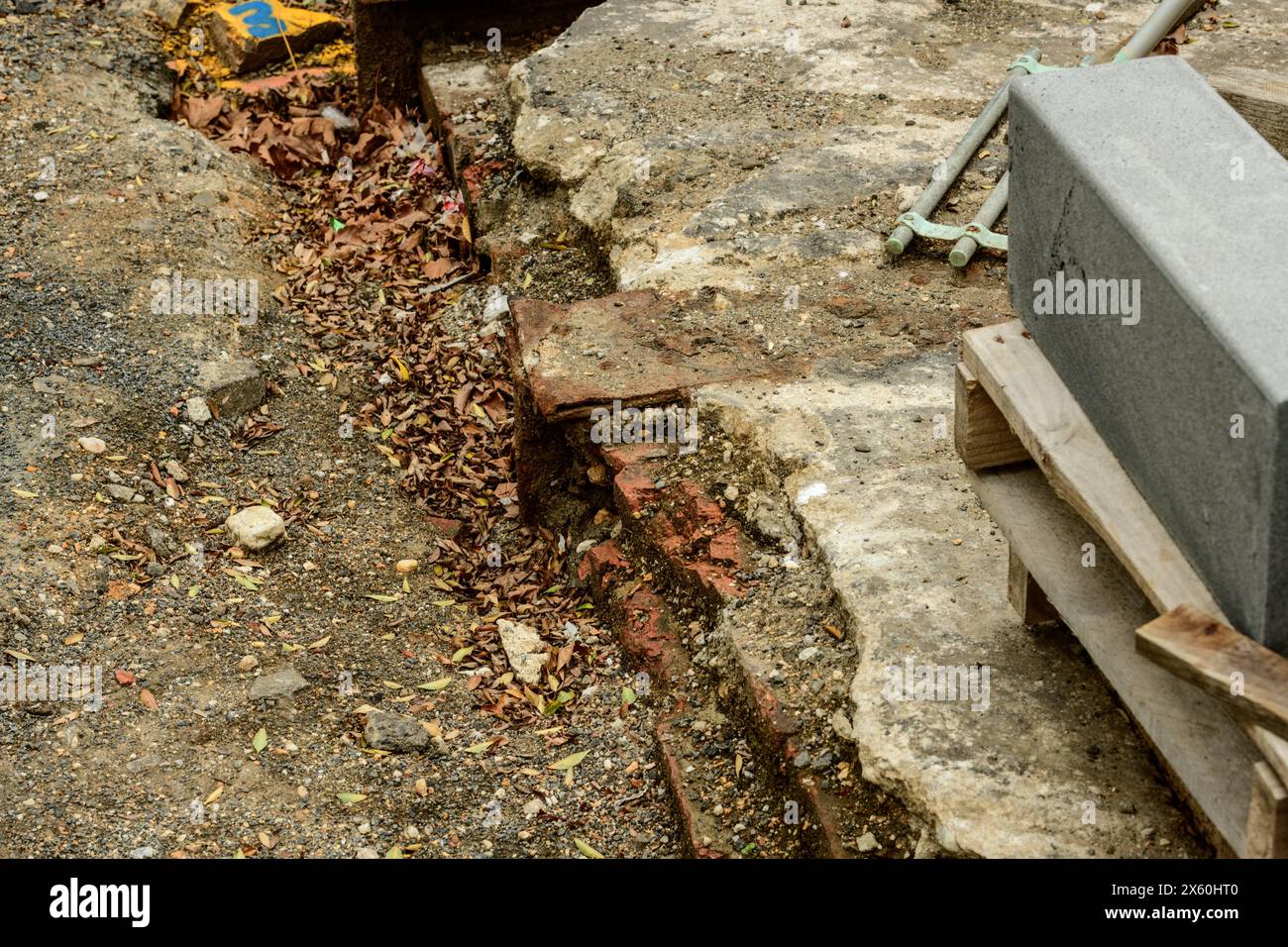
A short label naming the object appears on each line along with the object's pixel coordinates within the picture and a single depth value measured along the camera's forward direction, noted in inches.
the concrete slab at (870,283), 103.3
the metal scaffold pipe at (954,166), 171.8
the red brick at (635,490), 143.8
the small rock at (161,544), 154.3
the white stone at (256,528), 158.2
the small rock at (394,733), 132.0
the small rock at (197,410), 177.9
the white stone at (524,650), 144.0
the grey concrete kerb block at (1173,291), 75.6
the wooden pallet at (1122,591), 76.9
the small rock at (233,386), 182.1
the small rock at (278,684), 135.6
